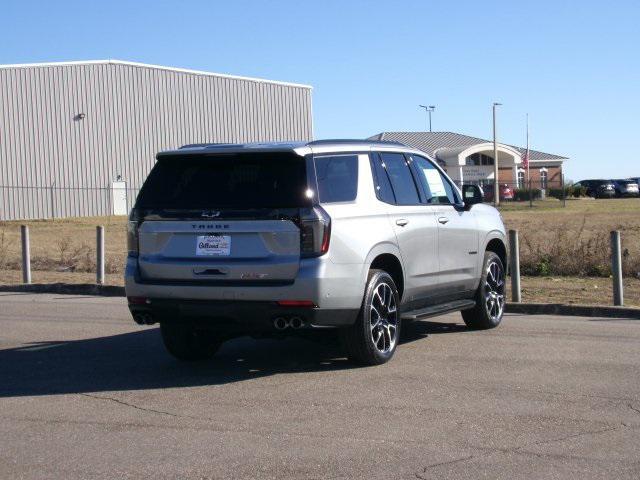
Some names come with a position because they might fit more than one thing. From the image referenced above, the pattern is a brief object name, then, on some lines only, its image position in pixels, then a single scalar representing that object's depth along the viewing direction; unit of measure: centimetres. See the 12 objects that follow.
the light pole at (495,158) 5526
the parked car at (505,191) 6421
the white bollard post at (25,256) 1765
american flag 7881
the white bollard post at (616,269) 1278
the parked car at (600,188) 8044
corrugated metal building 4797
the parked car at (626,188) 8044
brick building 7525
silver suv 833
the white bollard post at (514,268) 1361
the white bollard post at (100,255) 1702
